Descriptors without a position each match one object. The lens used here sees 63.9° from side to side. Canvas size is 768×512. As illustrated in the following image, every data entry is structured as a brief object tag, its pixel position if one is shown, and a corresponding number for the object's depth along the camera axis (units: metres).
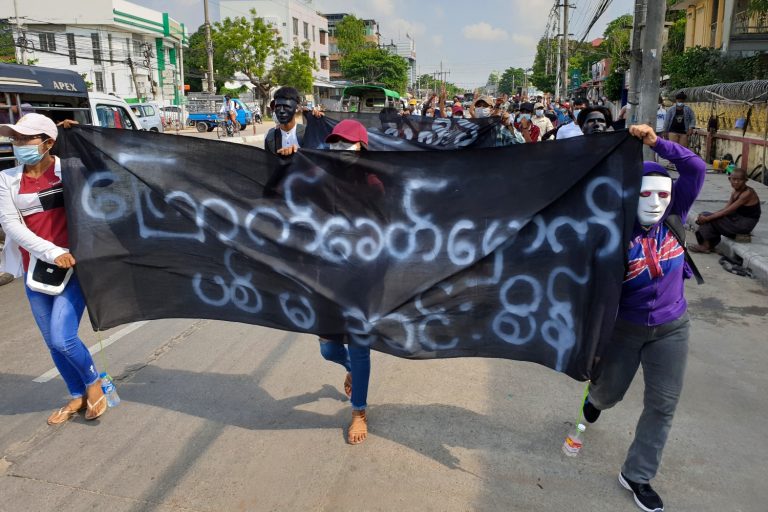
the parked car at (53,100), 8.58
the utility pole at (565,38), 40.21
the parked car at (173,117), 37.50
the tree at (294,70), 51.22
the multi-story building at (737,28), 25.34
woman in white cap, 3.46
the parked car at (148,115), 26.28
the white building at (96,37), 44.91
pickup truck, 37.17
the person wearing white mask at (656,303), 2.85
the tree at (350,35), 78.00
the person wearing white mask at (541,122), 12.53
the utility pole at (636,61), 11.41
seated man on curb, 7.73
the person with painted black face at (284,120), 5.24
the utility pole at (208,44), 32.56
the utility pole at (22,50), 29.38
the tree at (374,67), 71.81
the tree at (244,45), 47.44
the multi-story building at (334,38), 88.50
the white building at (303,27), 64.12
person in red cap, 3.54
